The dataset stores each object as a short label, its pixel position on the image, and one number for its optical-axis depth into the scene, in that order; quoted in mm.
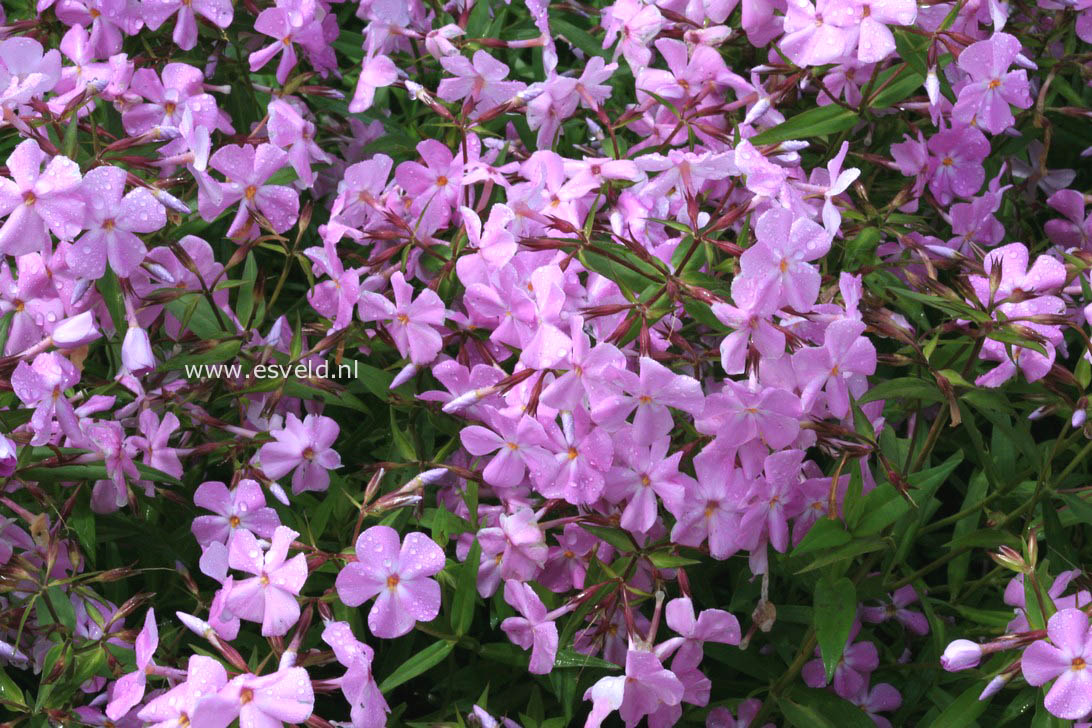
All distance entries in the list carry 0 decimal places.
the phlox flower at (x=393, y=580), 723
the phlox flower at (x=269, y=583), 721
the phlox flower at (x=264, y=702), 697
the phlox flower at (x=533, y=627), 736
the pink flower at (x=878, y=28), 772
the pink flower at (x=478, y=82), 809
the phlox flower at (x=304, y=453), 773
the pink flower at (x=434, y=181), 798
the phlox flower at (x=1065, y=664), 701
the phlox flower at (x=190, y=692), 702
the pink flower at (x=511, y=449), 737
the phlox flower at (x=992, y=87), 790
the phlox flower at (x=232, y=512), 766
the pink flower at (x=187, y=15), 816
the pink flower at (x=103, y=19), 818
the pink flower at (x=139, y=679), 719
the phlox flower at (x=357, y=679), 711
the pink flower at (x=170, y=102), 804
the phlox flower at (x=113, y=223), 734
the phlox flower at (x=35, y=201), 728
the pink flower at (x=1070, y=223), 838
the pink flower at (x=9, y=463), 747
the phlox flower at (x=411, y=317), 764
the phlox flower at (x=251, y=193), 784
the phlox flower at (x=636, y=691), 718
